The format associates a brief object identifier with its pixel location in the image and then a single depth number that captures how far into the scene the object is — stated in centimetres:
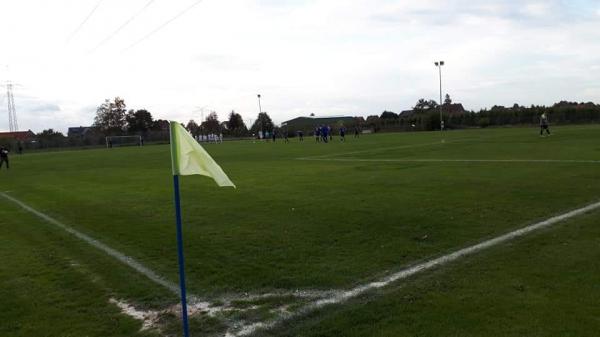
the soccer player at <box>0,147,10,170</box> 3038
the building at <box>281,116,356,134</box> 15299
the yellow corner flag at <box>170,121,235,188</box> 414
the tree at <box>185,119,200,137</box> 12382
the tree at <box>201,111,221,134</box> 12356
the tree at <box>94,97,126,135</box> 11719
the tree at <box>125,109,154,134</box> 11975
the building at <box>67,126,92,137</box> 14680
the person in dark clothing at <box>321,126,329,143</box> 4931
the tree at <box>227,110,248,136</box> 12800
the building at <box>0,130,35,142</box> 12528
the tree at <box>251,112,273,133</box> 10352
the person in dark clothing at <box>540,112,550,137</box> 3680
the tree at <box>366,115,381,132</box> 9369
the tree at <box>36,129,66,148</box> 7769
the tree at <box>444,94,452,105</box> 16382
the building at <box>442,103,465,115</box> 13975
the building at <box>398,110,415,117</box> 14912
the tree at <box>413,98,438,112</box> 15388
